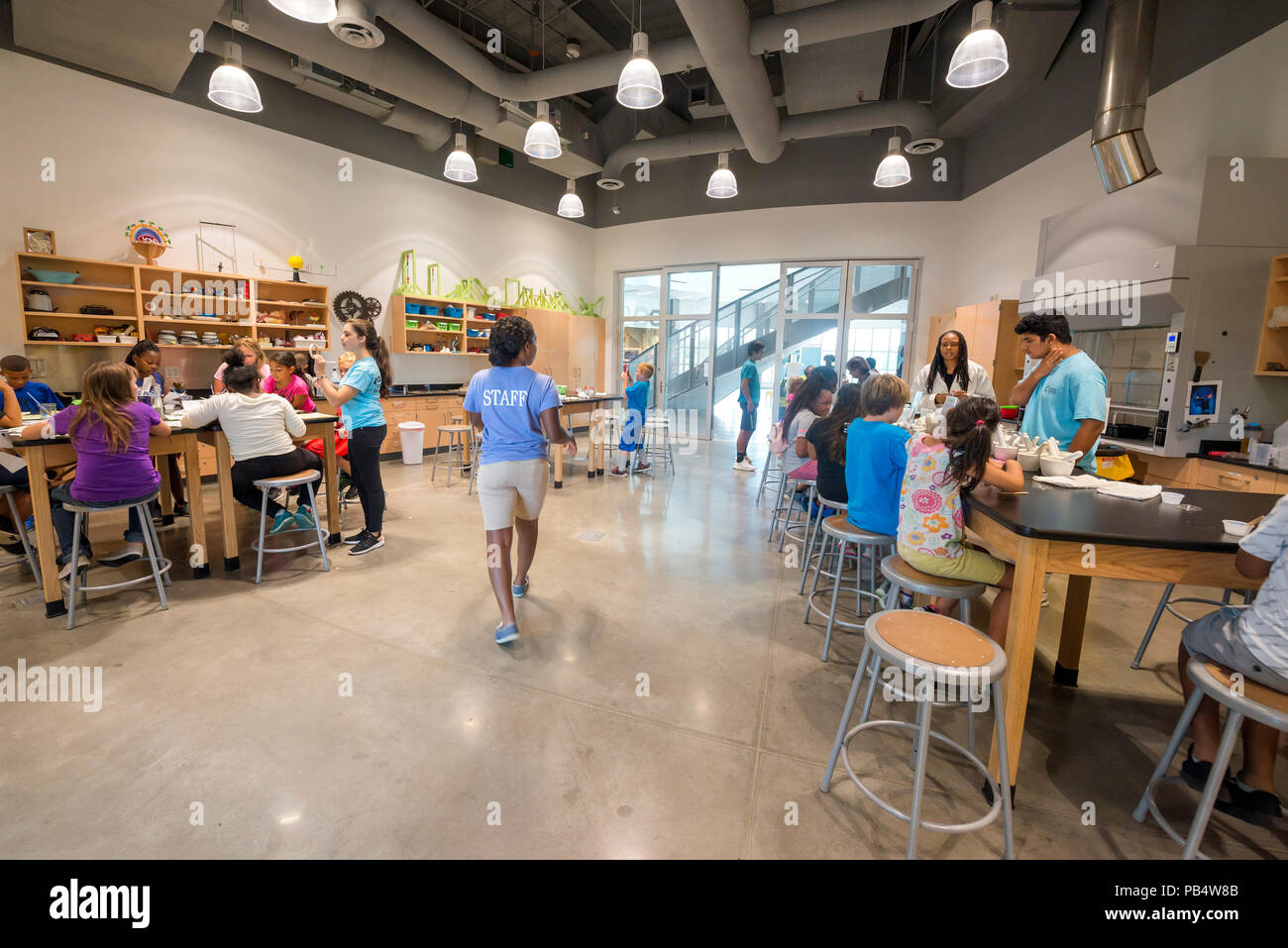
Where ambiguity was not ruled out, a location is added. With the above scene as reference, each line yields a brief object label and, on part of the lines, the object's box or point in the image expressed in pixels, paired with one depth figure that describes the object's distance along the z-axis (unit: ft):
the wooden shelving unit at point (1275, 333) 12.41
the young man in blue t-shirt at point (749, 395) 24.37
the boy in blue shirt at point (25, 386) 13.57
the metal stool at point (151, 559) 9.73
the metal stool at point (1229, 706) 4.63
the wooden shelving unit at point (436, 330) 26.13
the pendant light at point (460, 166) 19.13
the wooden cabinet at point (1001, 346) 20.80
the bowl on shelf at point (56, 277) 16.61
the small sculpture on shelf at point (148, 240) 17.97
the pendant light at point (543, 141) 15.61
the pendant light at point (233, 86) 13.08
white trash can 25.20
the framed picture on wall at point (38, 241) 16.48
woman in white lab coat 13.01
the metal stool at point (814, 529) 11.34
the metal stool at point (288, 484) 11.79
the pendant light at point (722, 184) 22.00
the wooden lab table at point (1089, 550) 5.54
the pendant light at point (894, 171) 20.07
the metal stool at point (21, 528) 11.07
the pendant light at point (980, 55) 11.37
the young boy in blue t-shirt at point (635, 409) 21.44
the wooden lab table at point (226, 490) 12.12
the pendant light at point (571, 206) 23.04
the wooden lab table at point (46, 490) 9.83
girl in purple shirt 9.80
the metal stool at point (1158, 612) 8.82
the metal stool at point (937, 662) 4.98
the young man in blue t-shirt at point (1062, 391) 9.95
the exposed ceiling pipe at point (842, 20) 15.93
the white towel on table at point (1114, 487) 7.42
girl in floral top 6.90
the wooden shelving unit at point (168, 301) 17.47
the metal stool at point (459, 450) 23.06
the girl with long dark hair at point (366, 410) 13.05
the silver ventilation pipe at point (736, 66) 15.71
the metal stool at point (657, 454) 24.53
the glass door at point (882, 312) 29.71
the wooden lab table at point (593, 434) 21.80
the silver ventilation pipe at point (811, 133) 22.90
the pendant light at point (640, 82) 12.90
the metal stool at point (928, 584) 6.86
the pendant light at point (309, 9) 10.09
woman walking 9.32
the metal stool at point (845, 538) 8.93
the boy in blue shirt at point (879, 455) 8.80
